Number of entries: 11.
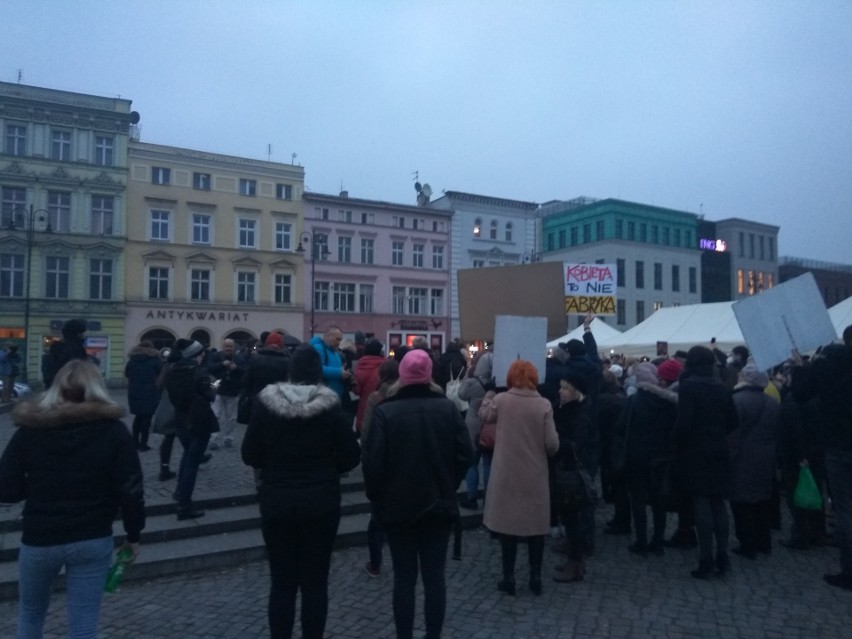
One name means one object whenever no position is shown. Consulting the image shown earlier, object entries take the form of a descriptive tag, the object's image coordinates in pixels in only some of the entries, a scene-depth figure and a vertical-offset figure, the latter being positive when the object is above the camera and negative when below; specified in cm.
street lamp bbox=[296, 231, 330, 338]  4153 +598
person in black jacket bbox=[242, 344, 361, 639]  403 -85
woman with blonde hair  346 -77
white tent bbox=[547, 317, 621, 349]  2097 +23
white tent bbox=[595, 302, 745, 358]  1814 +29
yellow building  3822 +530
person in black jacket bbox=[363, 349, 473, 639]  430 -92
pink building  4306 +461
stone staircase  630 -205
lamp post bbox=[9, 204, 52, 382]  3441 +598
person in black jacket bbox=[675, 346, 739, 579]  613 -96
